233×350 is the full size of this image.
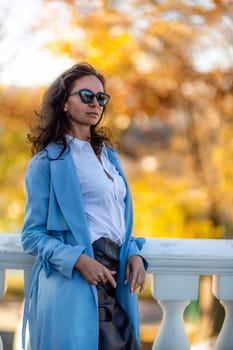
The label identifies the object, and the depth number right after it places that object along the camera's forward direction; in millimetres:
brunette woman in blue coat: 4020
